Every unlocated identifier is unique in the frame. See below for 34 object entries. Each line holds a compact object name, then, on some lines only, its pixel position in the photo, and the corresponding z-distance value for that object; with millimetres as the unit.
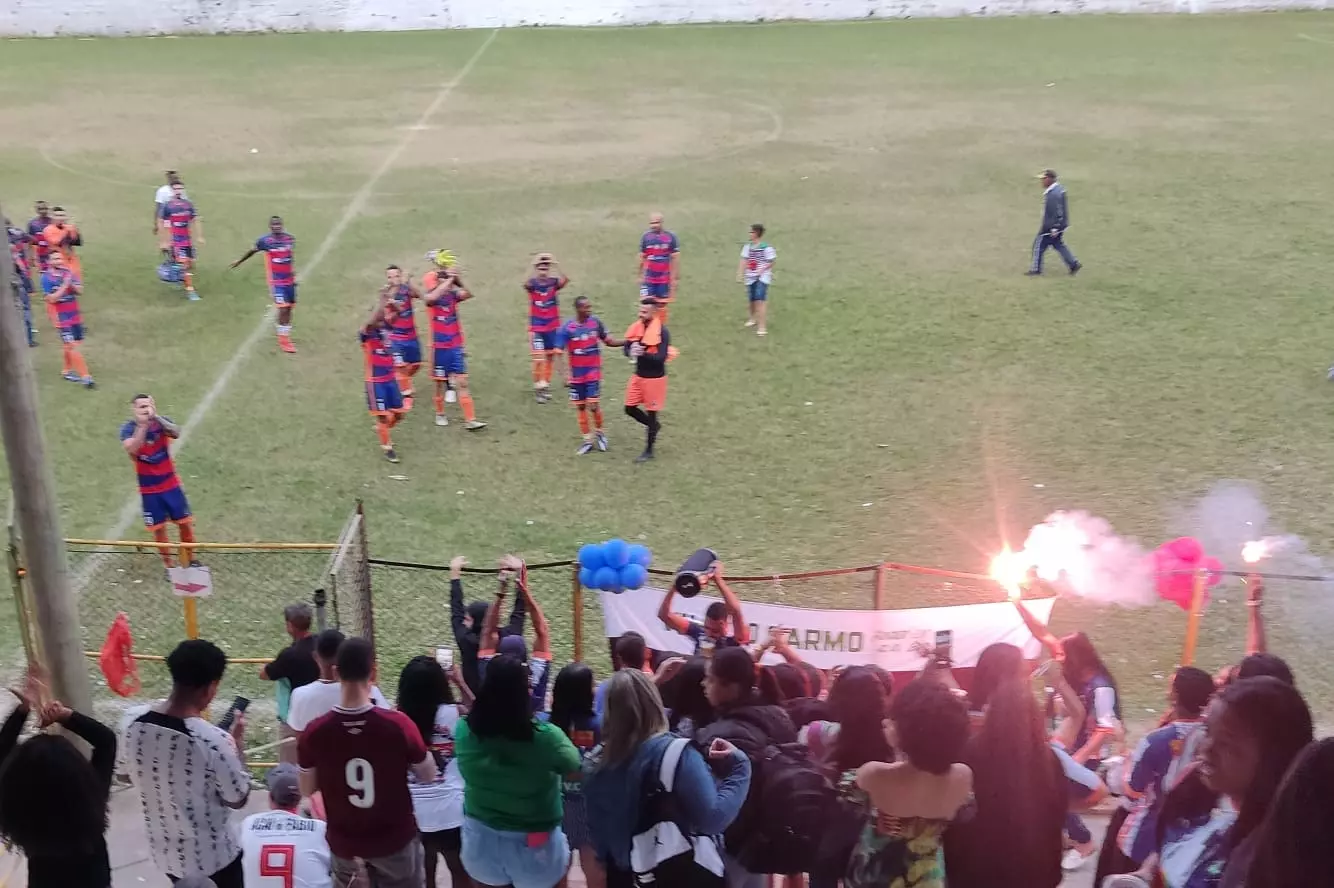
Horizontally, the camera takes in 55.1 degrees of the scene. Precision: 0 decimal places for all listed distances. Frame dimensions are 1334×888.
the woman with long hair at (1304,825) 3344
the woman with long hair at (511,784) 4727
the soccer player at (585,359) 12742
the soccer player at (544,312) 14289
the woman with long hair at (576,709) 5281
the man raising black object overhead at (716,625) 6746
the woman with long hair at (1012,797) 4488
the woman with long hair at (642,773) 4539
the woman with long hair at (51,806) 4180
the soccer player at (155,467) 10445
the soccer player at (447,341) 13594
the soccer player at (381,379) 12609
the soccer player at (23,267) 15031
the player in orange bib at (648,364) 12312
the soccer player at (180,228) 18031
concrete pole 5961
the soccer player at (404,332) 13602
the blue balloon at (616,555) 7645
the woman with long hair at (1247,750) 3807
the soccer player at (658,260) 16078
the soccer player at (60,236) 15375
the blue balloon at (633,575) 7656
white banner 7801
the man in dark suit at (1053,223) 17906
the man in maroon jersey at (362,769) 4770
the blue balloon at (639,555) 7749
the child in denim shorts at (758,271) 15836
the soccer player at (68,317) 14547
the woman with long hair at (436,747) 5254
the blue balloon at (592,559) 7648
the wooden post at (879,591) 8081
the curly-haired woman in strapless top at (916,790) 4262
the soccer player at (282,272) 15914
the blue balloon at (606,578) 7621
